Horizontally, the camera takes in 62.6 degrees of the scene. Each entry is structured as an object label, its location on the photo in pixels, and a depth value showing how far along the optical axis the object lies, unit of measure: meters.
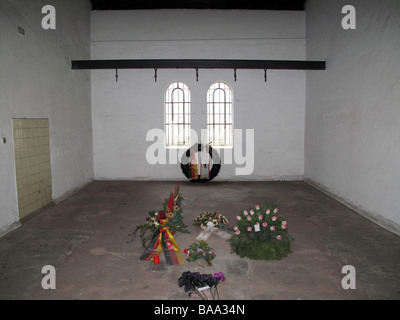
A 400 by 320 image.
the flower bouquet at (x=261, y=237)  4.88
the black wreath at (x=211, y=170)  10.53
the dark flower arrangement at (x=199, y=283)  3.86
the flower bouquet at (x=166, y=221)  5.44
